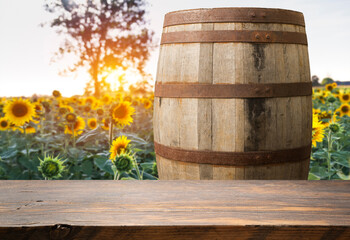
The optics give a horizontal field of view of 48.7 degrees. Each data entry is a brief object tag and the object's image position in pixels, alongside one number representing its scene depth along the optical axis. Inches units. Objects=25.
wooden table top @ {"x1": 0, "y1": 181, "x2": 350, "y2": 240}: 41.7
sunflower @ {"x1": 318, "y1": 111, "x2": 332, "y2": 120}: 169.1
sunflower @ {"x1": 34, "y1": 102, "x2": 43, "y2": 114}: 156.0
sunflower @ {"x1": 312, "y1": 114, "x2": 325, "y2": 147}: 114.6
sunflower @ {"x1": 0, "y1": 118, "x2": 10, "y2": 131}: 145.5
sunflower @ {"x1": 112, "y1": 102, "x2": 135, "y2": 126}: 123.6
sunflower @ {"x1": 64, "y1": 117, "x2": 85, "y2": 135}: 140.5
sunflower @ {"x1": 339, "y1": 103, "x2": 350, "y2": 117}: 188.9
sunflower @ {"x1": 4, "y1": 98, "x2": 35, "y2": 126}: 138.4
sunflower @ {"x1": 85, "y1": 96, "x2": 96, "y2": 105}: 196.2
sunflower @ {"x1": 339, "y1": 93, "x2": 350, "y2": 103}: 205.8
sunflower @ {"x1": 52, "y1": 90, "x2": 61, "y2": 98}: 203.6
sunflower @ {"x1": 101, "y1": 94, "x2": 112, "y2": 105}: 187.2
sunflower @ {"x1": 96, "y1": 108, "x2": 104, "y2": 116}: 153.2
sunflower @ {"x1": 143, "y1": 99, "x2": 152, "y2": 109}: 213.6
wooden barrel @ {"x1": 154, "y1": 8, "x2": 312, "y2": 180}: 81.7
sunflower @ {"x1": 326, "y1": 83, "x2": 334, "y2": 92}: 234.8
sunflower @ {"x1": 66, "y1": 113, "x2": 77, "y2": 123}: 131.8
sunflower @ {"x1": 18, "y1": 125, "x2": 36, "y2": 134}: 148.8
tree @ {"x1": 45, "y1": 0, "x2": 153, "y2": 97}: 470.0
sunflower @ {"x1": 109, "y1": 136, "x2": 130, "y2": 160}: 99.3
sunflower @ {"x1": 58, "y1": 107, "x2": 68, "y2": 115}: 161.6
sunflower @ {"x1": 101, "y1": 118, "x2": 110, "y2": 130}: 135.4
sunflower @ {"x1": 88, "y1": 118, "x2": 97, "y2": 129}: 149.6
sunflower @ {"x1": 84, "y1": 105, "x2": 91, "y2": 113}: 187.0
